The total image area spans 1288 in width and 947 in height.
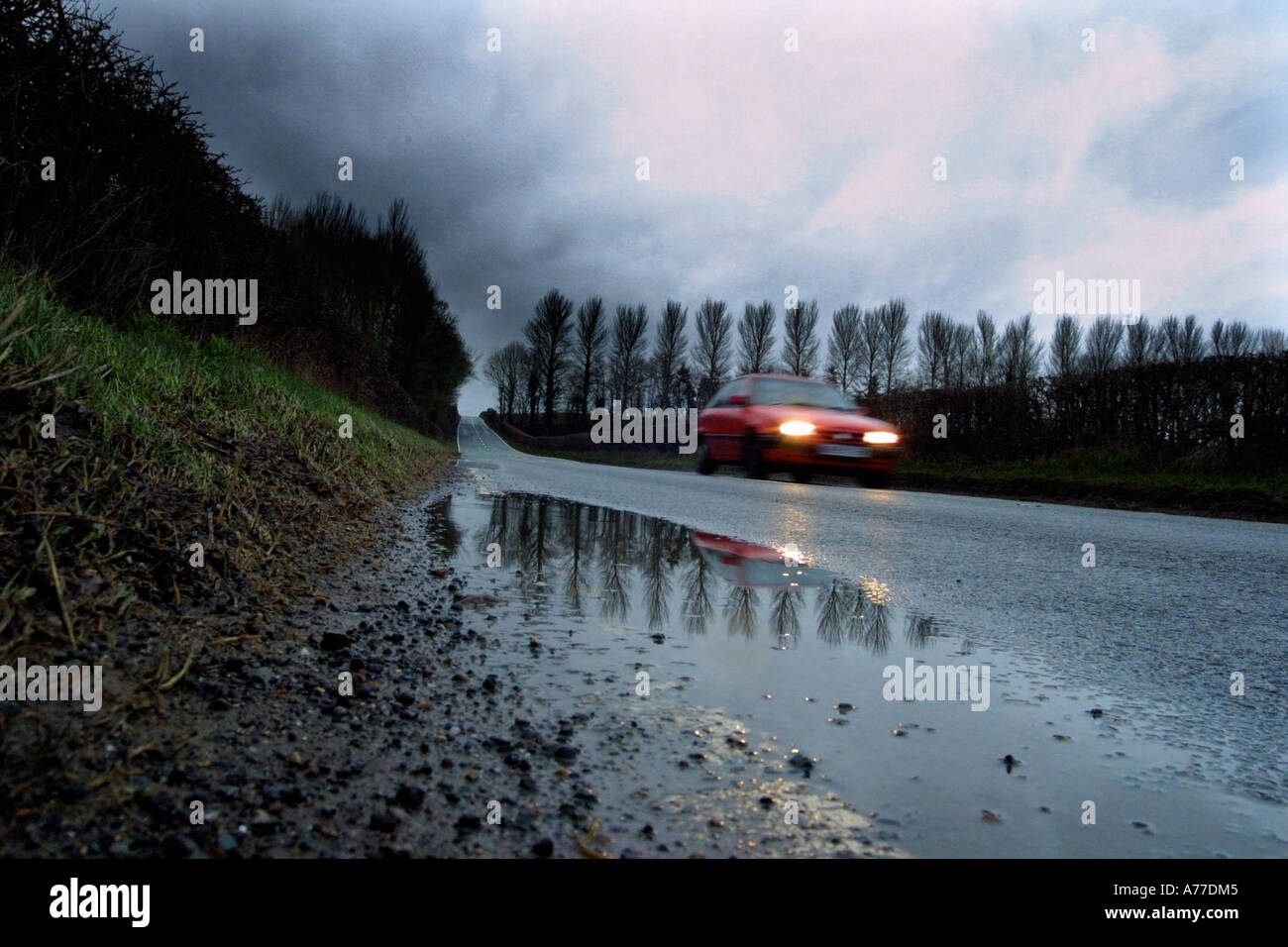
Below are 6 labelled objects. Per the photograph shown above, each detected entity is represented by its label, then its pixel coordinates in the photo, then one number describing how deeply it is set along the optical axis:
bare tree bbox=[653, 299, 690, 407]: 57.56
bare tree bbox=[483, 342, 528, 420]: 90.24
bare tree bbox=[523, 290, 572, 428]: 63.78
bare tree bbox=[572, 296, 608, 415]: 62.56
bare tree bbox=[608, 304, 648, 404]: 61.06
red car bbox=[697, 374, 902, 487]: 8.93
